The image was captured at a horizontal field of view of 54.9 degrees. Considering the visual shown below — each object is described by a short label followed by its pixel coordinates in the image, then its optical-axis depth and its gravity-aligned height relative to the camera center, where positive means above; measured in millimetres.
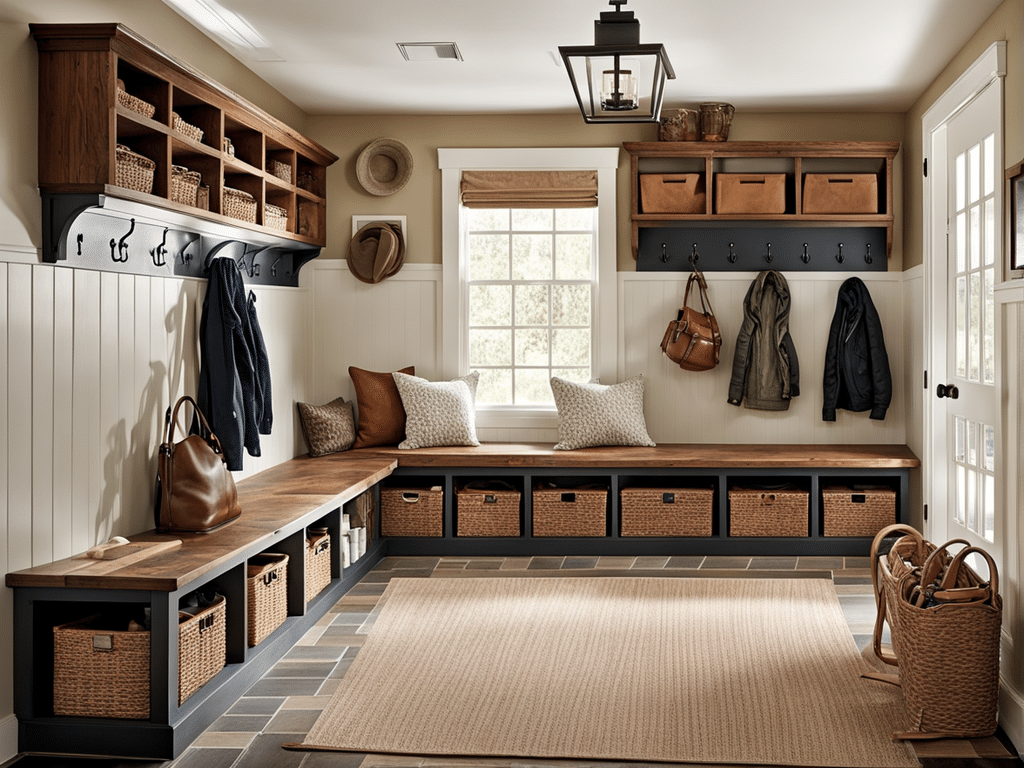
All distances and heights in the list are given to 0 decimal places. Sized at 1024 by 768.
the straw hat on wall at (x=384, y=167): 6289 +1373
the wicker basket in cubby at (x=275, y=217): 5044 +859
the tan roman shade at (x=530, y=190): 6246 +1213
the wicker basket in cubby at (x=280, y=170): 5238 +1129
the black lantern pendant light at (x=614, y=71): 3248 +1069
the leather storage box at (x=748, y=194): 6016 +1138
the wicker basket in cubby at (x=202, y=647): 3133 -885
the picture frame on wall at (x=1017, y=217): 3326 +554
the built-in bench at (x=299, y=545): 3033 -638
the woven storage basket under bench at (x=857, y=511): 5680 -753
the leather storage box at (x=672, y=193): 6062 +1154
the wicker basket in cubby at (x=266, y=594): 3709 -829
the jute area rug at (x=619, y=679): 3074 -1102
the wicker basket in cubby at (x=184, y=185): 3898 +792
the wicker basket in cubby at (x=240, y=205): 4438 +814
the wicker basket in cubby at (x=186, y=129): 3885 +1024
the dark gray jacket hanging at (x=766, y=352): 6145 +179
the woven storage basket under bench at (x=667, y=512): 5727 -765
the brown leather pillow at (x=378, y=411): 6098 -188
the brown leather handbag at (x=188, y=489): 3719 -409
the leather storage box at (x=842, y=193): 6020 +1147
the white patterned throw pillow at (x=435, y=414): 5965 -204
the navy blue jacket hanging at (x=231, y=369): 4293 +52
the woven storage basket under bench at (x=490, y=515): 5785 -789
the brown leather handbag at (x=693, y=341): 6051 +246
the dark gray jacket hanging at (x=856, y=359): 6035 +132
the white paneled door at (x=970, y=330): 4234 +236
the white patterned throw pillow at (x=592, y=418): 5957 -226
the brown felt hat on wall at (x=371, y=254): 6289 +812
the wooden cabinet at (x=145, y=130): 3299 +961
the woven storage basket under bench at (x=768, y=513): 5703 -769
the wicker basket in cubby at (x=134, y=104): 3441 +999
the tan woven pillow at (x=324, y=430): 5938 -296
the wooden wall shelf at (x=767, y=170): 6016 +1316
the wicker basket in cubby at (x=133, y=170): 3418 +753
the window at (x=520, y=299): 6281 +529
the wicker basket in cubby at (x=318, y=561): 4391 -823
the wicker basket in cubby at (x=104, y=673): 3043 -906
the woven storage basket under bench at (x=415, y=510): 5785 -761
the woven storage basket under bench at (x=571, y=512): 5750 -769
